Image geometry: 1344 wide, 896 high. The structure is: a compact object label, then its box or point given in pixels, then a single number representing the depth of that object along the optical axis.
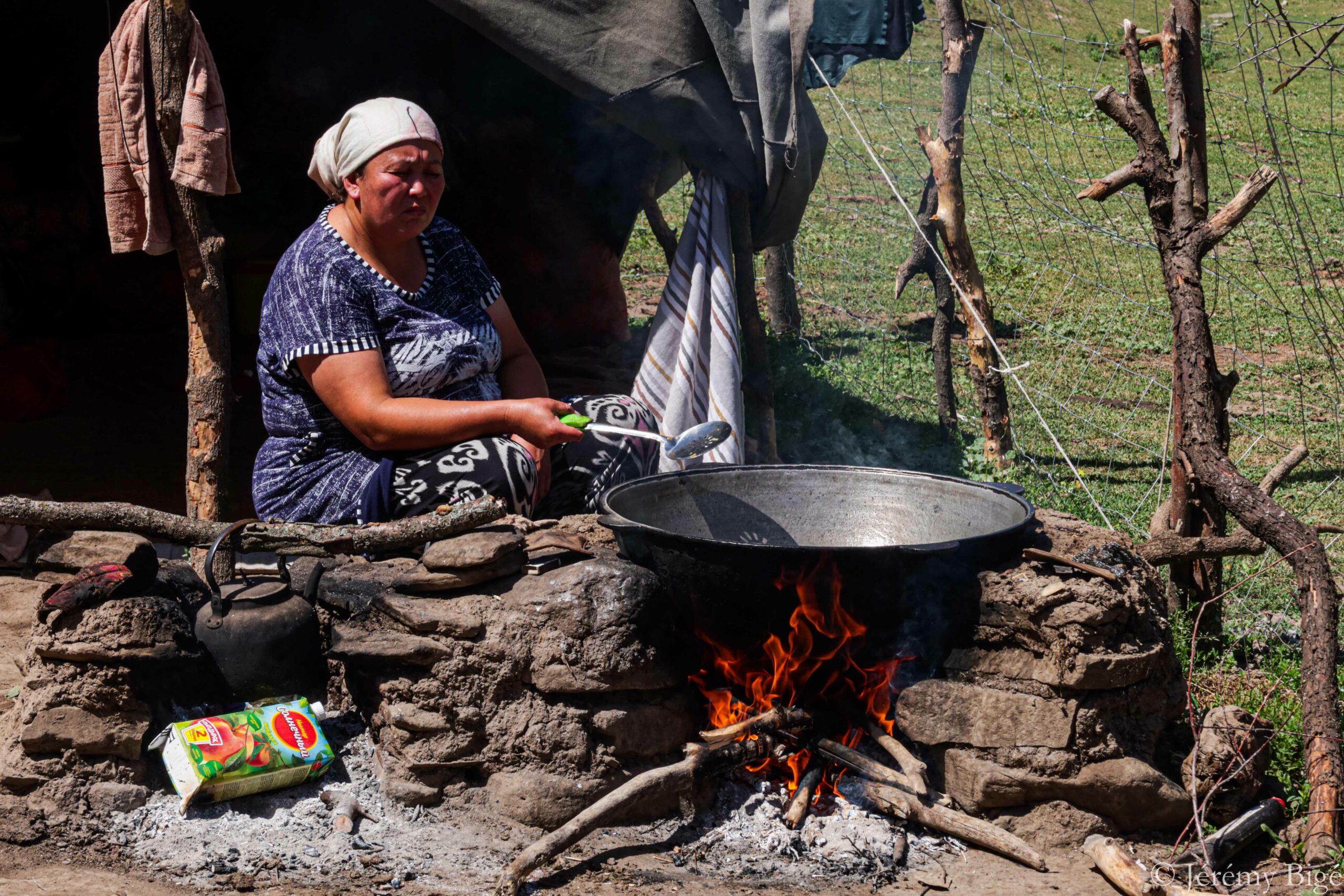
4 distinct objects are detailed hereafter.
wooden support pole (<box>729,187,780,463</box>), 4.23
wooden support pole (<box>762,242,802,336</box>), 6.66
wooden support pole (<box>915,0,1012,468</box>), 4.91
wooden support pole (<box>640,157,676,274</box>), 5.22
